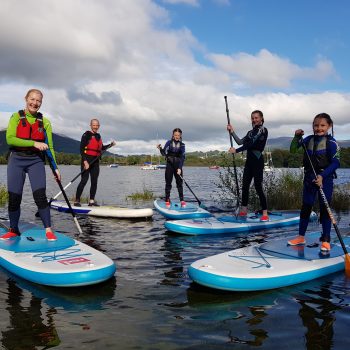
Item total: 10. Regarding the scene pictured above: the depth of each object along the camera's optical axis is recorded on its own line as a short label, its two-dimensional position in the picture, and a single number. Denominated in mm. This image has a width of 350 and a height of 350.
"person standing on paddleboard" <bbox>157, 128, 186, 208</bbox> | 11969
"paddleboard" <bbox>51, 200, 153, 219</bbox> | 11219
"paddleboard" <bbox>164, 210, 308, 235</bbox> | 8672
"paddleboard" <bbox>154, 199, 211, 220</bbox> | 10672
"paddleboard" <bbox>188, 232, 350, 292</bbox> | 4734
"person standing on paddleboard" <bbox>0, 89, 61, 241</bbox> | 5980
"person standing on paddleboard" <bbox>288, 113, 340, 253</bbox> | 6133
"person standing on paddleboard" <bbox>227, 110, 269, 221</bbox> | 9234
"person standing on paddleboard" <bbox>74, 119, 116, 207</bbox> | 12008
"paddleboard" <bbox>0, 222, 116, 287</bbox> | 4750
